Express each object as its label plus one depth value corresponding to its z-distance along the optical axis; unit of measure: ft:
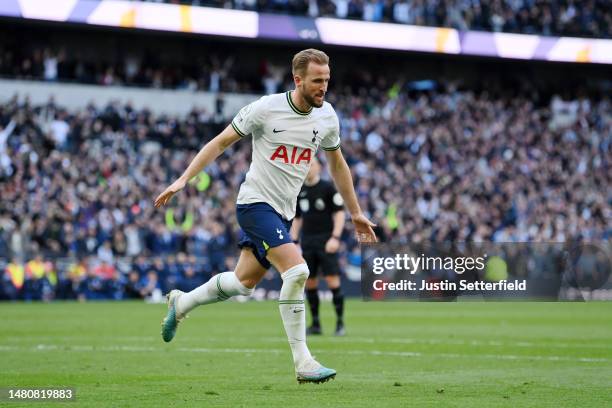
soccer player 54.90
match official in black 103.76
